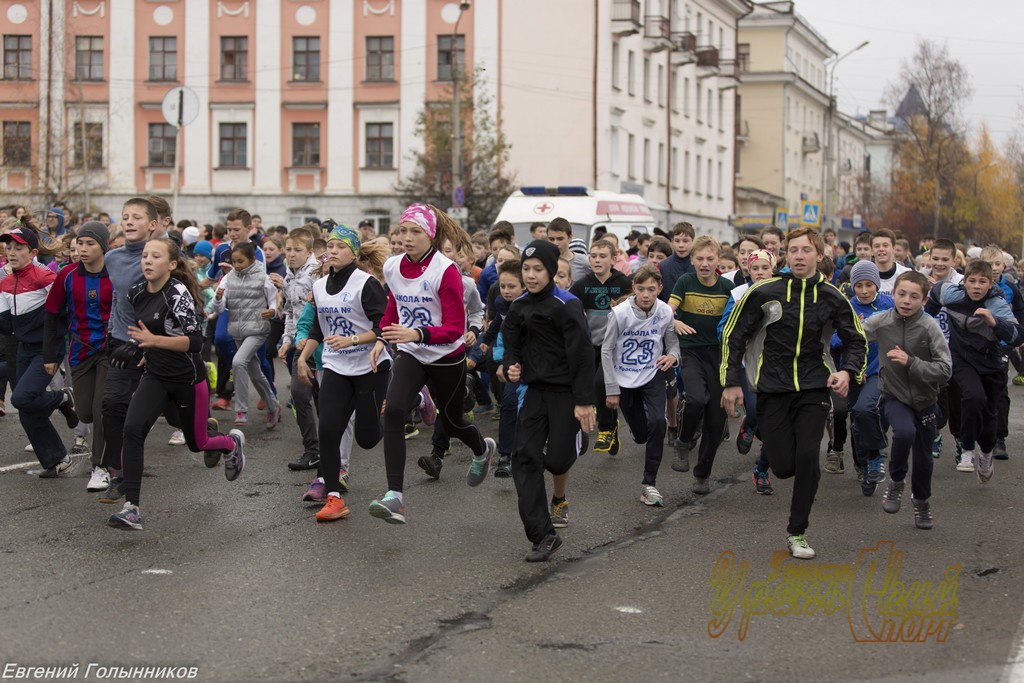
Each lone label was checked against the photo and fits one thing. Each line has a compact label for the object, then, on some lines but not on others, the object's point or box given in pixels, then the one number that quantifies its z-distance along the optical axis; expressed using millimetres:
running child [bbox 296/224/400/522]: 8180
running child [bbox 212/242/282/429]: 12578
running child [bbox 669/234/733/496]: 9352
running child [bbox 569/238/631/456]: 11094
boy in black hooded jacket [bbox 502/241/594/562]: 7242
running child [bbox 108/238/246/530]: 7824
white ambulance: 22734
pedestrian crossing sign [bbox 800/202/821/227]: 36938
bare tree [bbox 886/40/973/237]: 62312
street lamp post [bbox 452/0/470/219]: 36406
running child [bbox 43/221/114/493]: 9055
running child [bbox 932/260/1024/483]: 9727
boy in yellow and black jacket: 7398
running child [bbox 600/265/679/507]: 9328
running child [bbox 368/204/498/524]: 7918
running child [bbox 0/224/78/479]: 9578
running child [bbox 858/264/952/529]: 8242
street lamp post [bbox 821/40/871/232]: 53016
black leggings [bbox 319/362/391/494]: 8195
